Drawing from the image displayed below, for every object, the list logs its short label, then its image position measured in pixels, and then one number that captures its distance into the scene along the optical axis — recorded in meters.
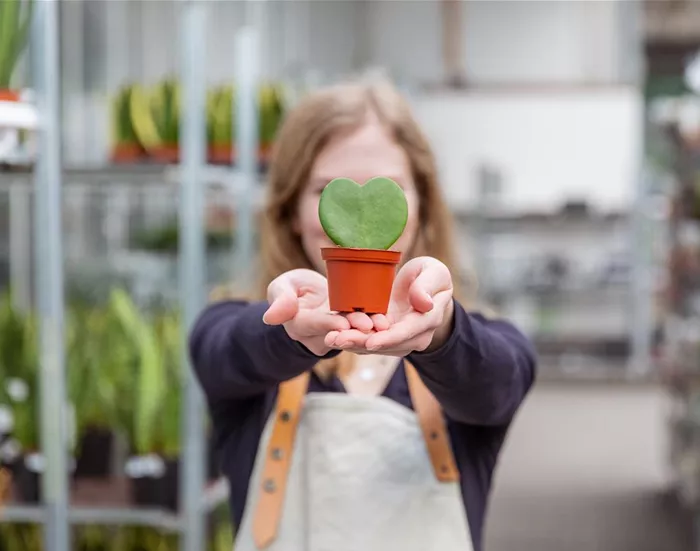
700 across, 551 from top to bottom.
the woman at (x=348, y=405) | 1.13
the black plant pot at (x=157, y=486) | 2.42
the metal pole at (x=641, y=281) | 8.33
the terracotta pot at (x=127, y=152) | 2.88
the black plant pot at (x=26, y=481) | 2.36
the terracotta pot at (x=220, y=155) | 2.98
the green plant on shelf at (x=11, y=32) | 1.87
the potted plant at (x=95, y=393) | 2.46
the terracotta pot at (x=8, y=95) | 1.75
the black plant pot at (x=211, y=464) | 2.60
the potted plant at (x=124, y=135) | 2.87
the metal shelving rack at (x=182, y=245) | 1.94
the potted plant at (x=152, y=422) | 2.42
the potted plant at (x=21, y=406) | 2.37
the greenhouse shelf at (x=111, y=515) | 2.29
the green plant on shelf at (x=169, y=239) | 3.60
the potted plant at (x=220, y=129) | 2.96
